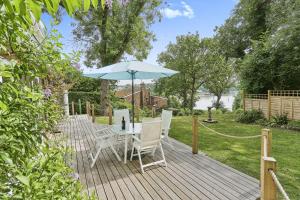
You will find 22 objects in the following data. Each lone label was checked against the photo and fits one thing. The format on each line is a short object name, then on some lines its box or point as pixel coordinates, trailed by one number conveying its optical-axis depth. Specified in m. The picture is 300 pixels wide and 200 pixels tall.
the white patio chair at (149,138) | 3.26
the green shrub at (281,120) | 7.06
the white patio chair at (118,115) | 5.07
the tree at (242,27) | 12.90
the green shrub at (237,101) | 14.12
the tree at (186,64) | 13.83
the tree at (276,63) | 7.61
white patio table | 3.72
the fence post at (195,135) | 3.90
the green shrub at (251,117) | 8.05
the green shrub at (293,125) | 6.54
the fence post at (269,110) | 7.70
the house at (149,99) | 18.14
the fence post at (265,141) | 2.32
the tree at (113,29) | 9.47
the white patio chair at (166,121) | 4.27
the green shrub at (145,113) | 10.60
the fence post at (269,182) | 1.64
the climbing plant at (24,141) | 0.74
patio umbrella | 3.64
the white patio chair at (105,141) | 3.47
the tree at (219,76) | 14.05
